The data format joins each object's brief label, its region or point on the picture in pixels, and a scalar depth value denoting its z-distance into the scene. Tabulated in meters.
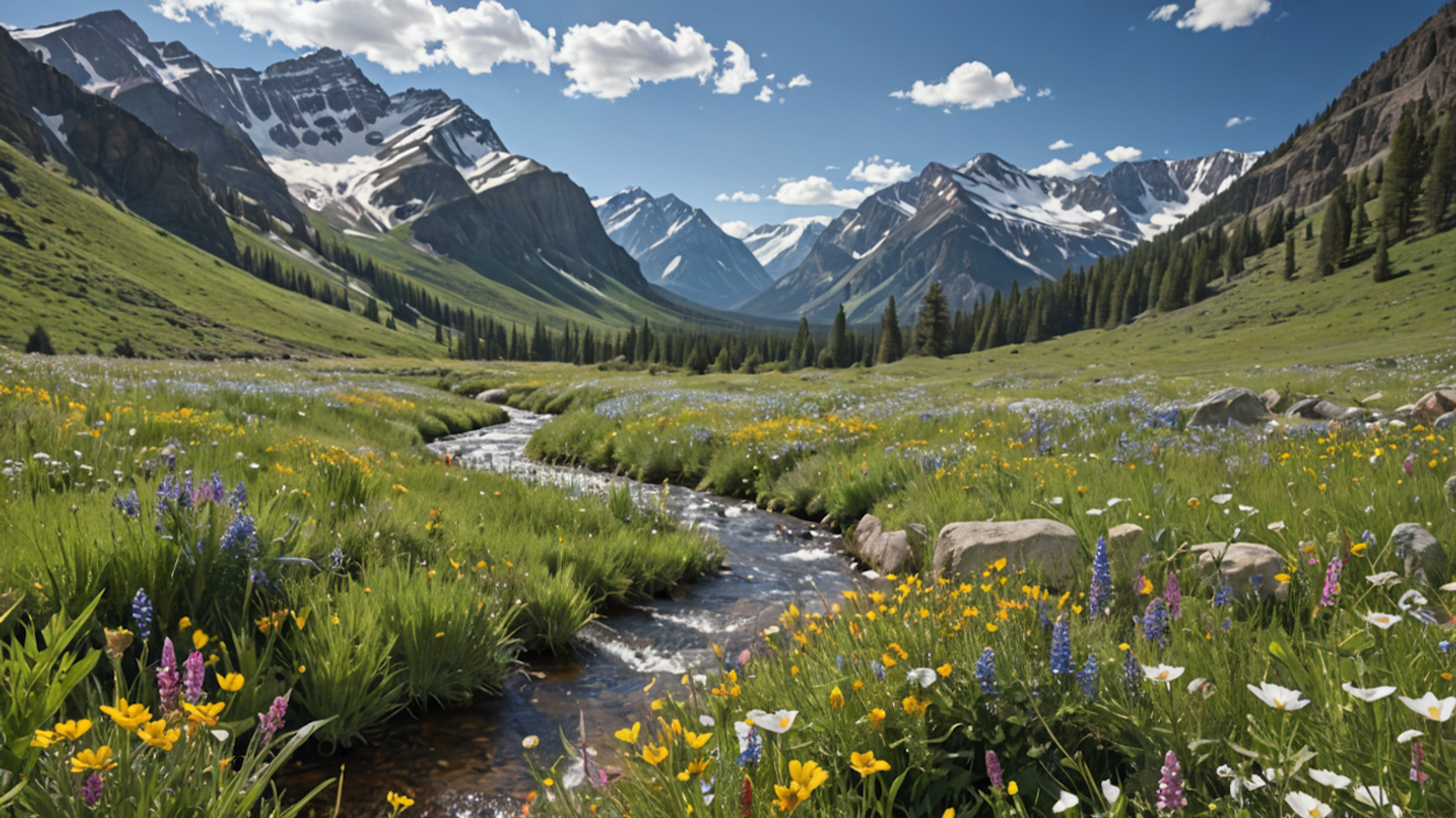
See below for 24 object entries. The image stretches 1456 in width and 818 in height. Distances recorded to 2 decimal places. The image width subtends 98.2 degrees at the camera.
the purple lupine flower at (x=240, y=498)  3.91
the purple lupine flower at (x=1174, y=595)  2.98
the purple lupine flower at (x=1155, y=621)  2.81
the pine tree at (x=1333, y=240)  97.38
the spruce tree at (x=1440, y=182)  94.06
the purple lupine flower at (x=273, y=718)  2.14
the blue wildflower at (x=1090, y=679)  2.50
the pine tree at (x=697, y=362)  99.79
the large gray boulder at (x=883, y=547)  7.01
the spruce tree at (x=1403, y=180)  95.25
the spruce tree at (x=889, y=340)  108.38
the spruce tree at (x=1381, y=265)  82.06
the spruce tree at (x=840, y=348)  121.56
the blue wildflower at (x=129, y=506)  3.75
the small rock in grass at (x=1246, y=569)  3.89
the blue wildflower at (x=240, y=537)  3.56
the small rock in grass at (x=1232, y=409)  10.91
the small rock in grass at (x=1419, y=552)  3.64
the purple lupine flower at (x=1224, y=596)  3.28
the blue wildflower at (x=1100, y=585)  3.15
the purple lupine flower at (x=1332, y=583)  2.66
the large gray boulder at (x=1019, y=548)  5.06
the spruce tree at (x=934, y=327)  100.62
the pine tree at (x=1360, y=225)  104.62
